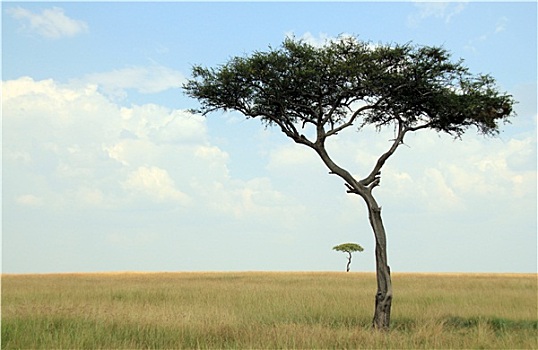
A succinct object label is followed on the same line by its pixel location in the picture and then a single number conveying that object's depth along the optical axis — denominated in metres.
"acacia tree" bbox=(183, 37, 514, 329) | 20.44
